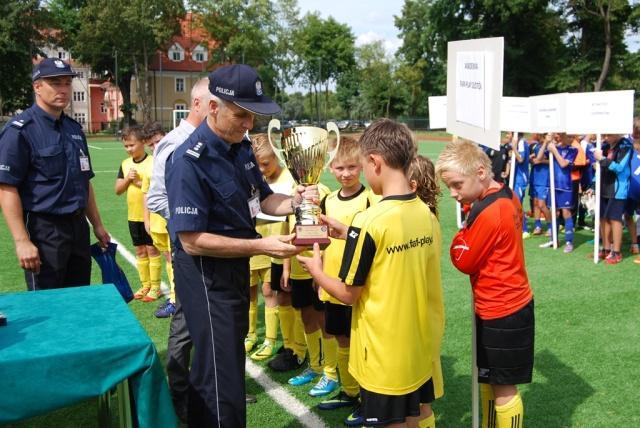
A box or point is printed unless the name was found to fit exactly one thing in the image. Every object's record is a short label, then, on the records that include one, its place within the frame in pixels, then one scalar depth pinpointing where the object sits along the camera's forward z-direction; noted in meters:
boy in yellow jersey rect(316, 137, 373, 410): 3.96
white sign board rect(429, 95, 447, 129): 11.25
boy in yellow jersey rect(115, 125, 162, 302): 6.86
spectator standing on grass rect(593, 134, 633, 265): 8.46
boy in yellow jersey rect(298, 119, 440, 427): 2.75
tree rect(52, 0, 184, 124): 56.69
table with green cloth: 2.28
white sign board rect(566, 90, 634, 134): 7.90
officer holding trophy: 2.79
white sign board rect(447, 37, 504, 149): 3.40
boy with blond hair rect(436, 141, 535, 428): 3.22
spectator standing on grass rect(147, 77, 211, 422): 3.81
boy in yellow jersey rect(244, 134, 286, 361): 4.78
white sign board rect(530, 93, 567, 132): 8.91
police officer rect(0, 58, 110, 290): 3.88
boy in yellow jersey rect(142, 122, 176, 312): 6.24
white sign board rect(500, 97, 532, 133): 10.10
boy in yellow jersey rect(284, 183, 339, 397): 4.47
